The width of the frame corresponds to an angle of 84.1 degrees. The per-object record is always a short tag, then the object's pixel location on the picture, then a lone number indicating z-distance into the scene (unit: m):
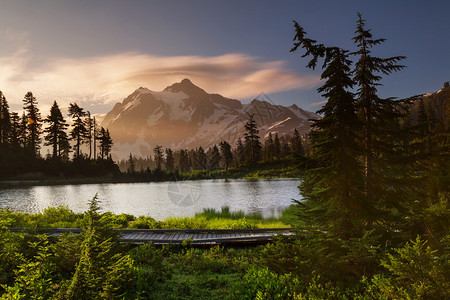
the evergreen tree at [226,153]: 96.69
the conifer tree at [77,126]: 75.04
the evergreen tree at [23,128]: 71.12
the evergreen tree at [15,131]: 63.89
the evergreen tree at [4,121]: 65.12
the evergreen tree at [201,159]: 128.25
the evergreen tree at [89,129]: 81.62
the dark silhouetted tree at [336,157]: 7.39
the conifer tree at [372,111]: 8.94
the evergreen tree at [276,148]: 103.76
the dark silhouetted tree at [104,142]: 88.44
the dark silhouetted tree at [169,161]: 133.50
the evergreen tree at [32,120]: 69.12
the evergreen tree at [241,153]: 110.59
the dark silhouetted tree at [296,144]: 105.42
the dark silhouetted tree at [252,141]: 93.28
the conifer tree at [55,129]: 70.00
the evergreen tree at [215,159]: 118.22
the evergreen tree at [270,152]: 95.07
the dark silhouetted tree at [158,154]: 128.88
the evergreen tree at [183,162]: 127.19
